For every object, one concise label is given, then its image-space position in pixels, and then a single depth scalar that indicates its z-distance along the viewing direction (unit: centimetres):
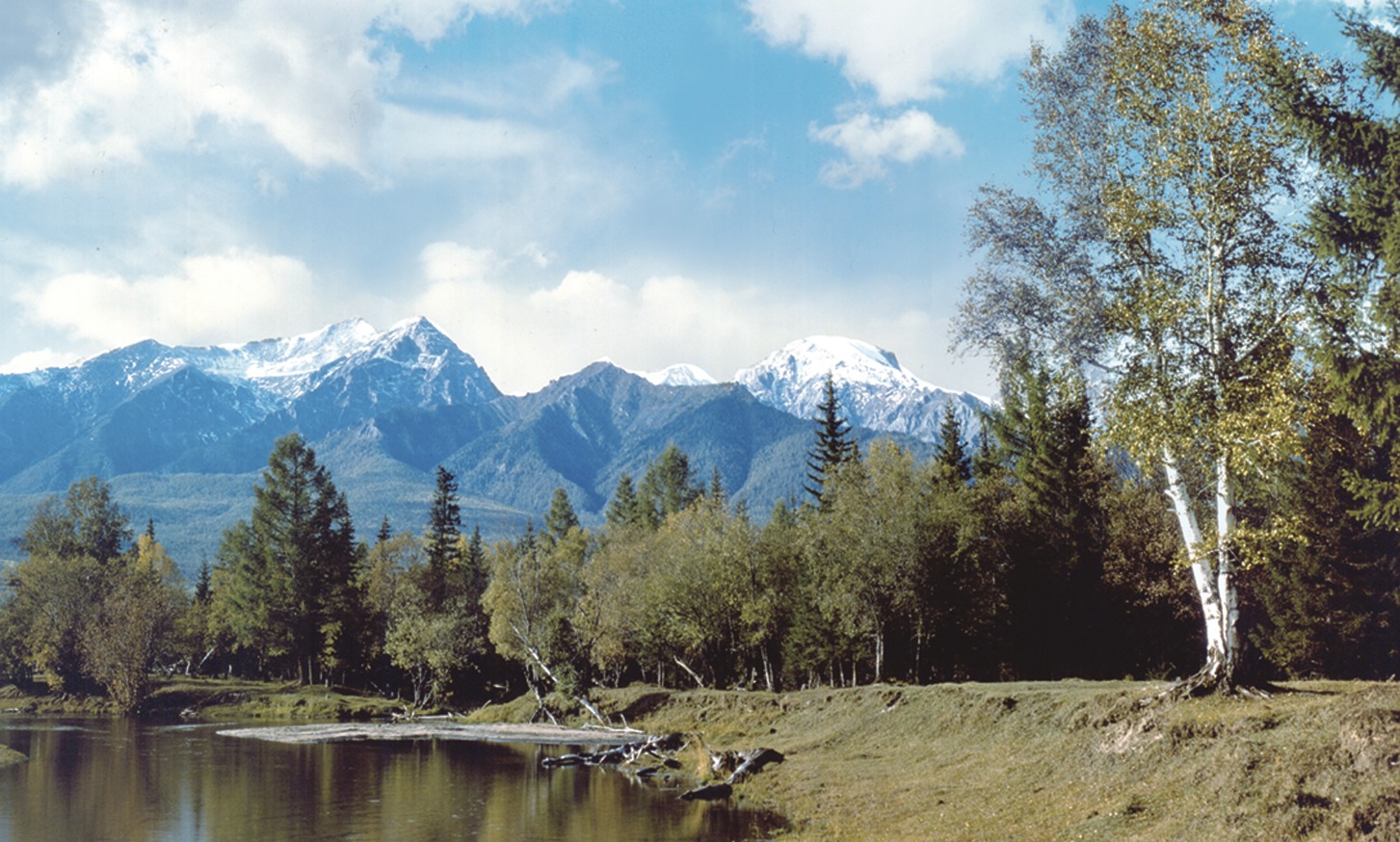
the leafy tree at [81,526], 11506
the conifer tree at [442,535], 11100
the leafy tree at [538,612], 7594
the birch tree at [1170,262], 2602
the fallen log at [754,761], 4242
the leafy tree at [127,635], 9081
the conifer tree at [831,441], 9081
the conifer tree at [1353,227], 2444
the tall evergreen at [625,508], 12519
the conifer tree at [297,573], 9950
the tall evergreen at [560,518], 14438
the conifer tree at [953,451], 7569
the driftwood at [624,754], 5291
